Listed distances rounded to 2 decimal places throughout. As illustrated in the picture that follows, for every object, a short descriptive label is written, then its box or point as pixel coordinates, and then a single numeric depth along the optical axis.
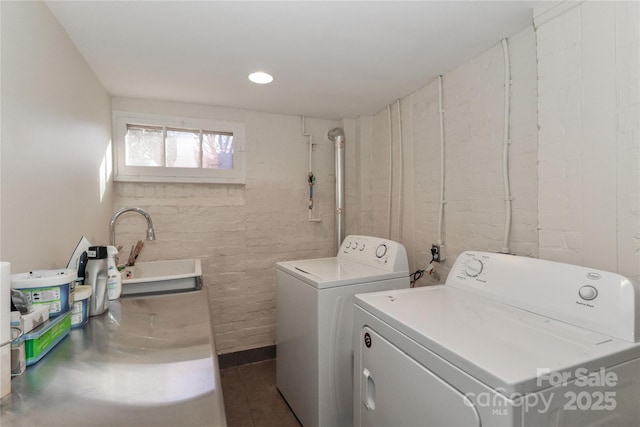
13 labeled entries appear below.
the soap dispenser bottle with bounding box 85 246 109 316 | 1.26
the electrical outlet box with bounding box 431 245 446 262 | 1.94
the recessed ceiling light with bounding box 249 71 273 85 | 1.89
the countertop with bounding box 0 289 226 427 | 0.63
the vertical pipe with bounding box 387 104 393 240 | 2.46
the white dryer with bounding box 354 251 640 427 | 0.72
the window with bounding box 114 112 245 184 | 2.25
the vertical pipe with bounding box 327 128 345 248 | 2.65
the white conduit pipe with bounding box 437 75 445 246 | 1.94
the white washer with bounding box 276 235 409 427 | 1.63
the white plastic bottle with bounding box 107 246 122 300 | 1.46
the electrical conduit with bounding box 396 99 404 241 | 2.34
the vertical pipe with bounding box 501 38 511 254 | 1.52
